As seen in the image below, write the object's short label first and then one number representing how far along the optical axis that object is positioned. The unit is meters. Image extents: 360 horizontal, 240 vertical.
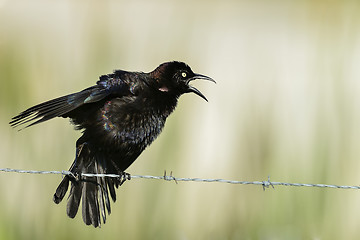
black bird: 7.58
